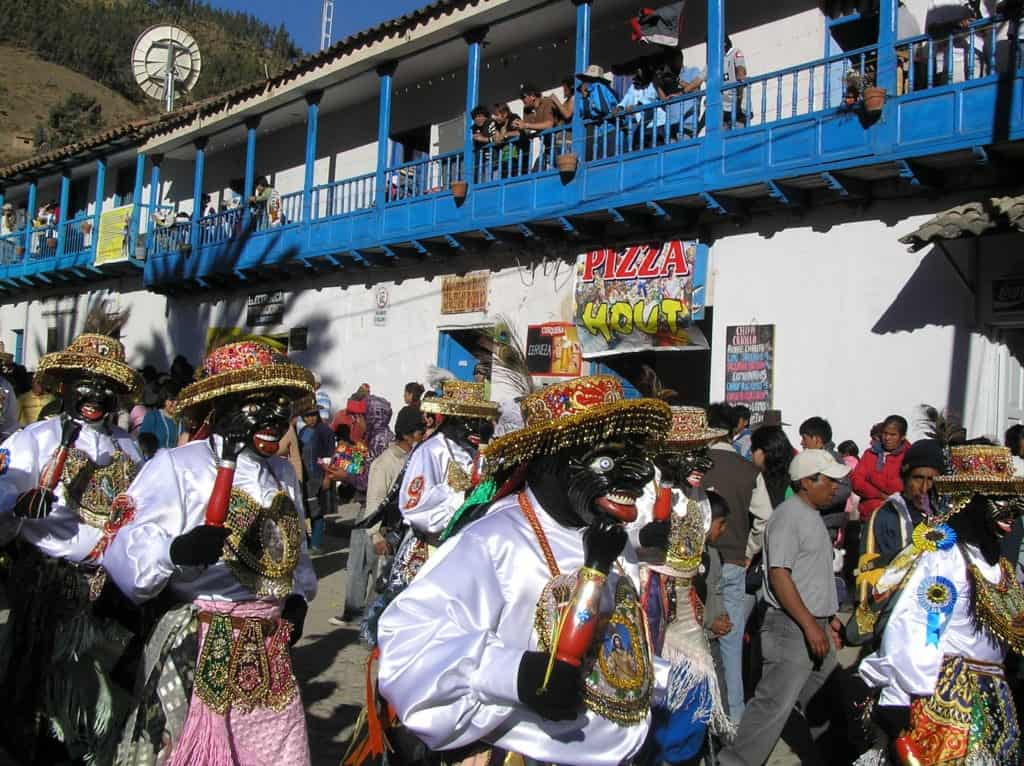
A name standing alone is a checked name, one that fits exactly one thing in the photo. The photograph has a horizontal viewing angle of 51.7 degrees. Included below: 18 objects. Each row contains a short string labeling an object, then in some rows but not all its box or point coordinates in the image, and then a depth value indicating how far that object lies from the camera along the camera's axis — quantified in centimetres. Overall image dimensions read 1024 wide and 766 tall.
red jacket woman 894
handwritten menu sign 1221
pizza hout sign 1317
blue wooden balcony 1030
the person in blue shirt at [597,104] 1356
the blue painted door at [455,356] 1733
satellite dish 2734
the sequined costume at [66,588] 520
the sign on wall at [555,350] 1477
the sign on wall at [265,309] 2094
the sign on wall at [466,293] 1648
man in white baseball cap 550
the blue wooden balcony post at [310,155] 1903
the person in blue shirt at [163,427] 970
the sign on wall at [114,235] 2412
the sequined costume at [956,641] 434
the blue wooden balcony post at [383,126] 1744
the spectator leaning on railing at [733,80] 1260
